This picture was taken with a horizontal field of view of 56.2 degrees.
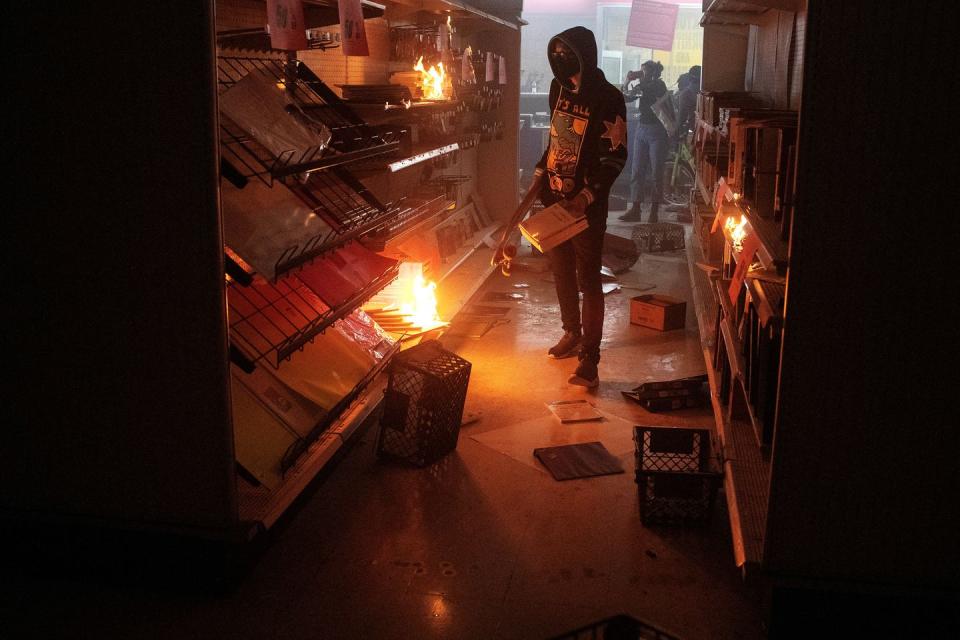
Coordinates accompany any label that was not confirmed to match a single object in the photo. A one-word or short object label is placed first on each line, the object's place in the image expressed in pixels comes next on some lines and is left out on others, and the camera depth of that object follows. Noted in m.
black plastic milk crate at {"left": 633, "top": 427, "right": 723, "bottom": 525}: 3.24
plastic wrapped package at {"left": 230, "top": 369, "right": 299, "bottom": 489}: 2.96
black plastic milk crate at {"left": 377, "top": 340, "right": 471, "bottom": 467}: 3.75
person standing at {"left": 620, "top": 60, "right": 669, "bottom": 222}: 10.81
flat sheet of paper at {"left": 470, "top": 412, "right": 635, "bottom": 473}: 4.02
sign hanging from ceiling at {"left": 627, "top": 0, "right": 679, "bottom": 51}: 11.77
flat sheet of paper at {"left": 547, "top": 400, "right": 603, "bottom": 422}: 4.42
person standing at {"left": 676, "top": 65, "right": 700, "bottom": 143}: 11.66
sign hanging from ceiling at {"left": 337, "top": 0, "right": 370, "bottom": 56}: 3.37
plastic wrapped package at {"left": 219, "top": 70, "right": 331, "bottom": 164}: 2.96
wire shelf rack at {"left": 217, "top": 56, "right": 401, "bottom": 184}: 3.11
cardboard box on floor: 5.99
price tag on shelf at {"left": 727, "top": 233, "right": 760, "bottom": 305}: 3.12
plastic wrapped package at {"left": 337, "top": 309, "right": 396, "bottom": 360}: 4.05
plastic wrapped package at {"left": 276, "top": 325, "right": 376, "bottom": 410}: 3.42
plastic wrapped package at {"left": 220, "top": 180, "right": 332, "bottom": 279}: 2.78
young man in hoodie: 4.68
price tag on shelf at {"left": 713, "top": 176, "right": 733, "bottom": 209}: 4.26
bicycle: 12.41
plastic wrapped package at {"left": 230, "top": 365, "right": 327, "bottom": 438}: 3.17
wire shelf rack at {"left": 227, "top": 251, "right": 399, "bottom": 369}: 3.00
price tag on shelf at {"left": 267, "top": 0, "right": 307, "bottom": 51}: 2.87
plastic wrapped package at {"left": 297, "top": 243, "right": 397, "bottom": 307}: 3.53
